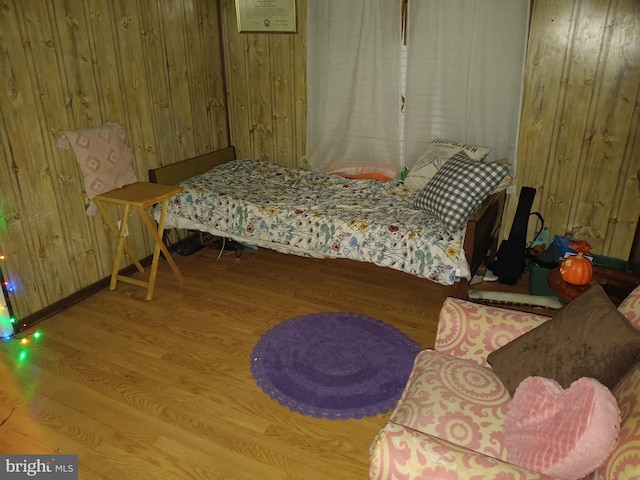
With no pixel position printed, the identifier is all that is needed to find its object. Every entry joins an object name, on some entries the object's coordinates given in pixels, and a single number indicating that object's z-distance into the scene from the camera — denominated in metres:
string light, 2.81
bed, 2.96
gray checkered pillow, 2.99
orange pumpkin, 2.40
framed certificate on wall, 4.01
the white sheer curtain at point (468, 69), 3.38
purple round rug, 2.38
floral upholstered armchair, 1.25
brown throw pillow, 1.41
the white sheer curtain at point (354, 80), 3.73
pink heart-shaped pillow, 1.22
